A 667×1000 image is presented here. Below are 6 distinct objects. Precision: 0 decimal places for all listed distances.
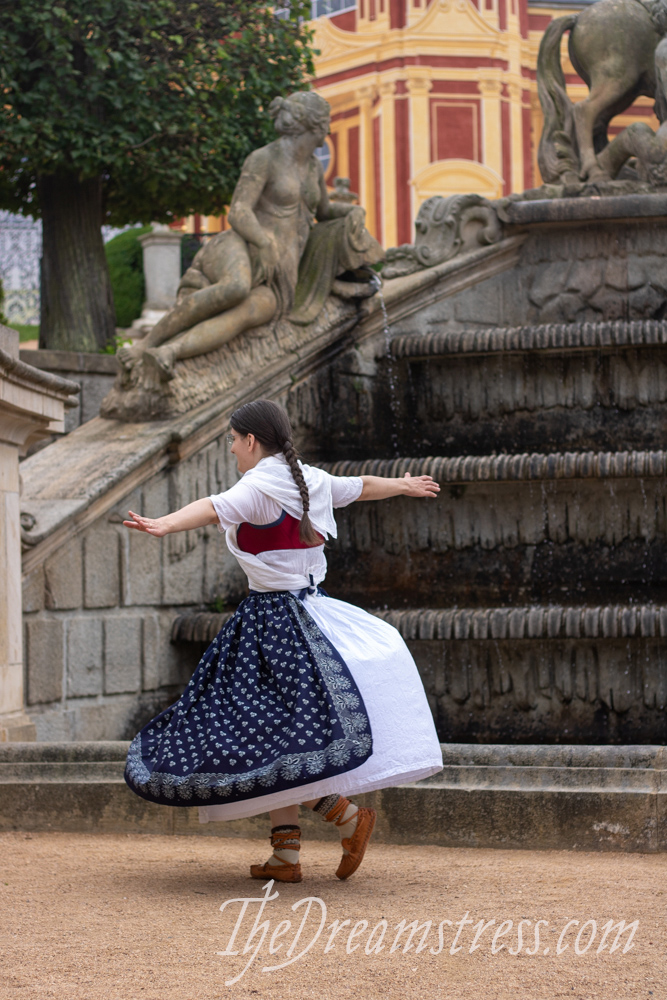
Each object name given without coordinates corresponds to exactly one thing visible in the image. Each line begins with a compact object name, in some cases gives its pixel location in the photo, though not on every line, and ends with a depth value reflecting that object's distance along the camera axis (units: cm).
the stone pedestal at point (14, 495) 950
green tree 2170
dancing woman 649
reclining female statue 1305
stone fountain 822
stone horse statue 1652
